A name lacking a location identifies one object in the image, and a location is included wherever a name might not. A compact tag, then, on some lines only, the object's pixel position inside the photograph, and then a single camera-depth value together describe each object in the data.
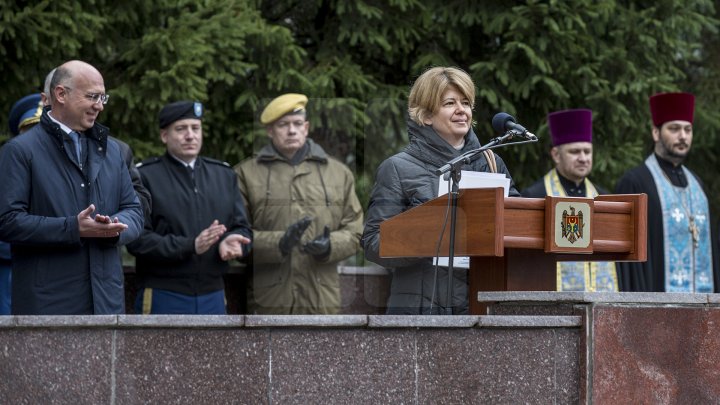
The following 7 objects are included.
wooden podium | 12.09
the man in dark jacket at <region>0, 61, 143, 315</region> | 13.53
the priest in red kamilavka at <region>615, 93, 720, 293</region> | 21.17
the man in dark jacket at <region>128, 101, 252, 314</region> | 17.30
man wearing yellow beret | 18.58
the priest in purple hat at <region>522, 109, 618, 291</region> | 20.33
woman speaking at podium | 13.26
